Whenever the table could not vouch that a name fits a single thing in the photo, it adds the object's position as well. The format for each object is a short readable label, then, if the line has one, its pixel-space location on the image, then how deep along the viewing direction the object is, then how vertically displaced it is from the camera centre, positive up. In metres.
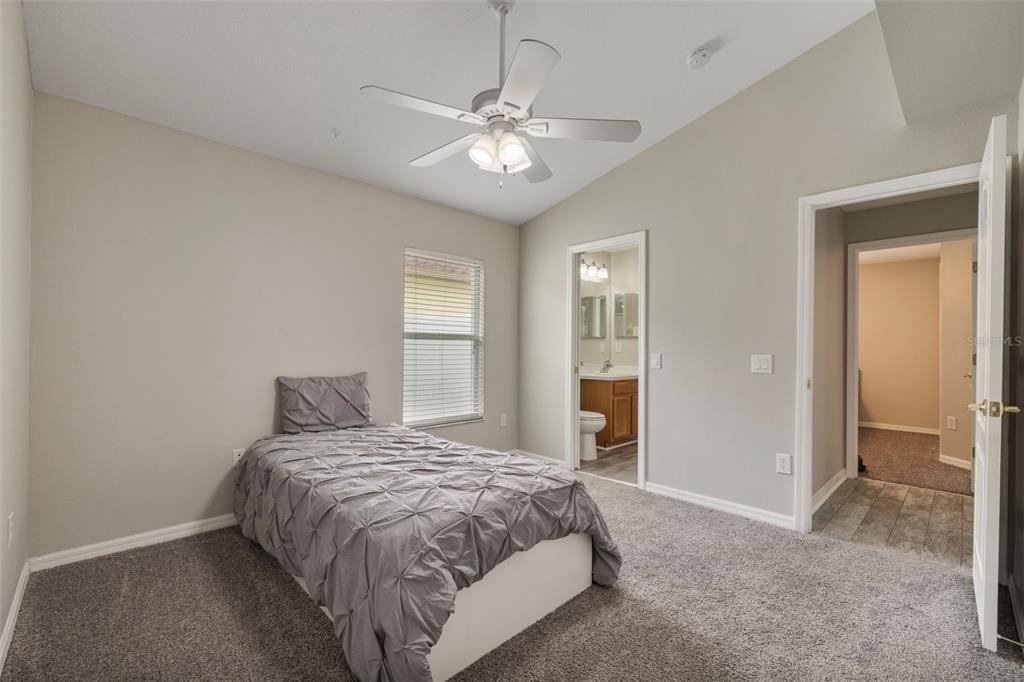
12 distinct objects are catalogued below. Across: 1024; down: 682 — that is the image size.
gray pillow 3.18 -0.44
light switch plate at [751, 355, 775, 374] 3.12 -0.13
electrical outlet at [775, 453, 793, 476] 3.03 -0.77
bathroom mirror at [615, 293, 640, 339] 5.80 +0.34
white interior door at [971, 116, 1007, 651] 1.82 -0.12
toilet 4.57 -0.86
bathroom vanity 5.11 -0.67
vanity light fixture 5.79 +0.86
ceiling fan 1.73 +0.91
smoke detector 2.71 +1.66
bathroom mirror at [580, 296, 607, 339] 5.98 +0.34
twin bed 1.53 -0.77
